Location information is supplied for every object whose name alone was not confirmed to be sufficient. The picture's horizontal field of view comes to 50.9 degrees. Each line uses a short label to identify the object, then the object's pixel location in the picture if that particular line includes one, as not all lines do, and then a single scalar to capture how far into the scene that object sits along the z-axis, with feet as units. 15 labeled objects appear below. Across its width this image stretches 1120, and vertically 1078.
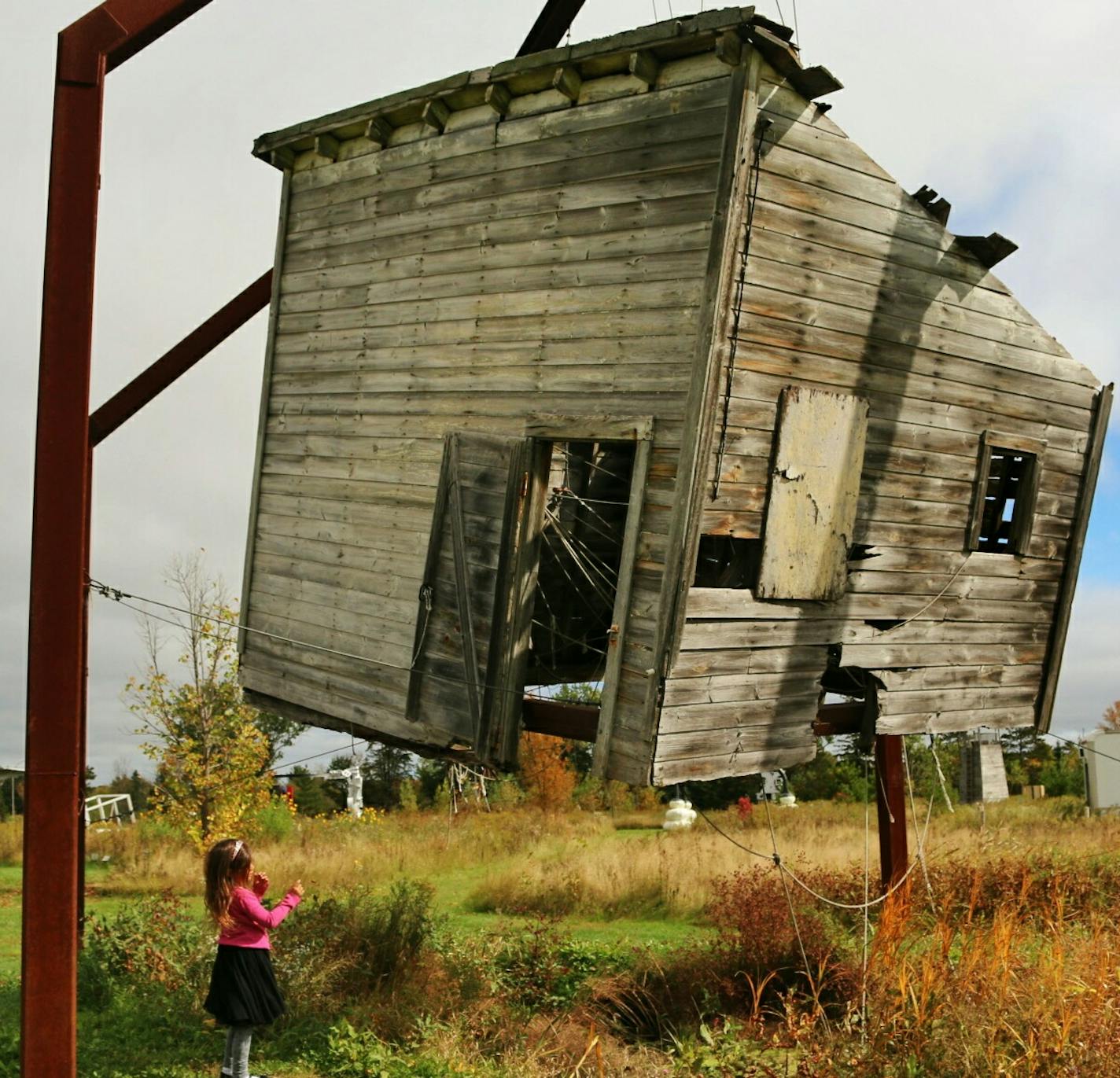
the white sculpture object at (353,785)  95.66
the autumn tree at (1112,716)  158.51
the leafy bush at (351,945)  34.94
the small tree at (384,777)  124.67
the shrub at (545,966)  36.70
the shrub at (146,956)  36.17
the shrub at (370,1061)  28.63
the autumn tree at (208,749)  69.77
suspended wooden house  26.61
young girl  24.32
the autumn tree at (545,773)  99.19
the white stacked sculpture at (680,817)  79.87
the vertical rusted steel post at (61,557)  24.20
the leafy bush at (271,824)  71.22
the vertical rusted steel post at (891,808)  39.75
